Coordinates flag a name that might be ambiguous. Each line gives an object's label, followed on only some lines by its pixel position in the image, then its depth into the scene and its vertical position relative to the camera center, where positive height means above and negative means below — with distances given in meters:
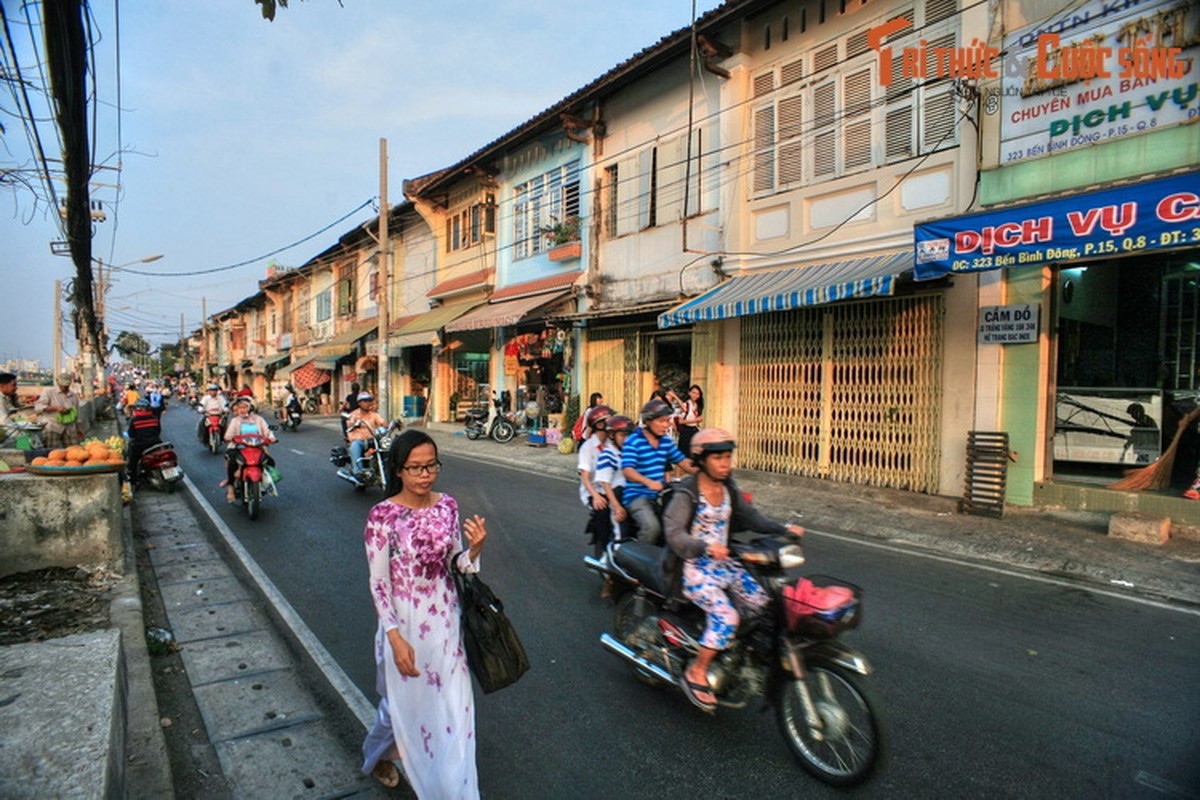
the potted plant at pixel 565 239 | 17.12 +3.56
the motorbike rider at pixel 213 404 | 15.76 -0.69
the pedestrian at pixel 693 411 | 11.44 -0.59
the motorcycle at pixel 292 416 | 22.69 -1.37
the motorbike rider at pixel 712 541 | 3.29 -0.80
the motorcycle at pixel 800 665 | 2.90 -1.34
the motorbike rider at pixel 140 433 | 10.44 -0.92
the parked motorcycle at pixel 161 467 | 10.52 -1.45
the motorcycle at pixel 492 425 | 18.23 -1.31
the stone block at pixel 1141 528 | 7.18 -1.54
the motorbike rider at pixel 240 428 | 8.99 -0.71
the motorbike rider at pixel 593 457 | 5.70 -0.68
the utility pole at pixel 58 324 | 35.81 +2.59
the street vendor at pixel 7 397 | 10.25 -0.39
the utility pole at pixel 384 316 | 20.97 +1.89
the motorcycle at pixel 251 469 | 8.57 -1.21
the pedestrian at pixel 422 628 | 2.64 -1.01
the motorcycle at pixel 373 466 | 10.08 -1.36
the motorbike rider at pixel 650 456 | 5.14 -0.60
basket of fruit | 5.63 -0.76
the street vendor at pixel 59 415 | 10.45 -0.68
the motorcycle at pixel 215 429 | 15.80 -1.27
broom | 8.11 -1.08
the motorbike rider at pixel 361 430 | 10.21 -0.82
